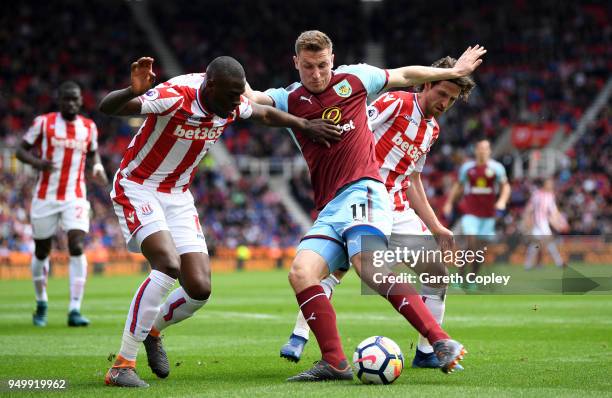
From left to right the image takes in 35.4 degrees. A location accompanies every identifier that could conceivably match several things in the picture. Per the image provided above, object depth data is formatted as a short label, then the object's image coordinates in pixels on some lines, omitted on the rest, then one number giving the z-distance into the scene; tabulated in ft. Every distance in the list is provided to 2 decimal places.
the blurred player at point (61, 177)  39.11
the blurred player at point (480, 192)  57.98
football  20.72
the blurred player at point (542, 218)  78.79
